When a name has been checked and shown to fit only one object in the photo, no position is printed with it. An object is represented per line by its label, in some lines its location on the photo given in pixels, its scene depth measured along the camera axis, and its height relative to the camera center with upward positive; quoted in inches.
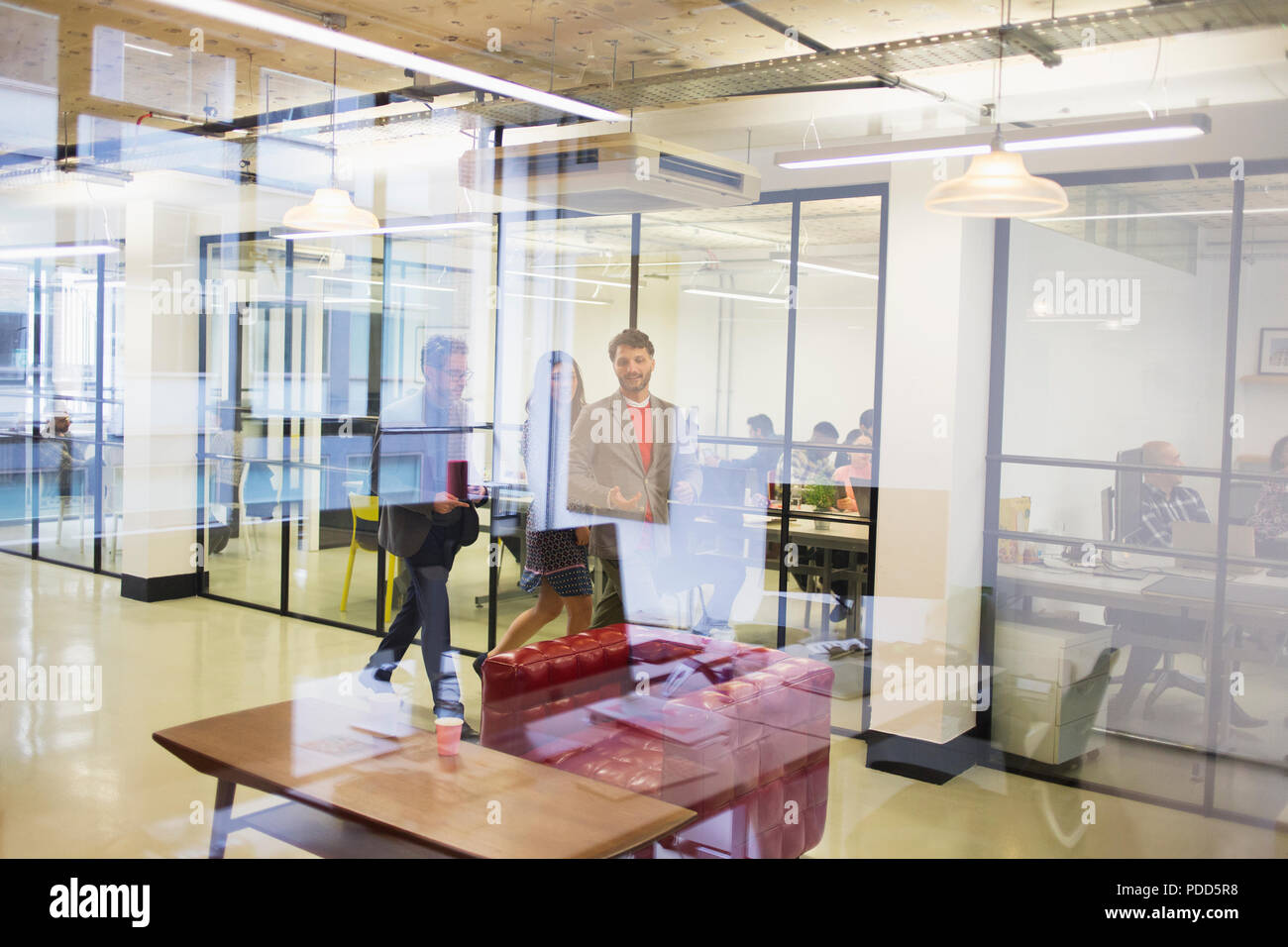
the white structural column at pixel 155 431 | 159.5 -2.8
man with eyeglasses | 185.8 -15.5
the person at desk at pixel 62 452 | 148.9 -5.7
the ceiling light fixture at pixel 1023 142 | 142.3 +43.9
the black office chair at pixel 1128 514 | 165.0 -11.2
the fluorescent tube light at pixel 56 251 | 138.2 +22.8
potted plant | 188.4 -11.3
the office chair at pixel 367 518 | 216.2 -20.3
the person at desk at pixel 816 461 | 188.1 -4.7
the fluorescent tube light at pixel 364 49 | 130.9 +56.8
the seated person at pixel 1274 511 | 153.8 -9.2
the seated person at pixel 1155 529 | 162.6 -13.3
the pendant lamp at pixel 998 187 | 131.9 +32.5
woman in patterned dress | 197.0 -15.8
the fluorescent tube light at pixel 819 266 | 183.9 +30.4
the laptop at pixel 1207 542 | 156.9 -14.5
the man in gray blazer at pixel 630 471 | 196.7 -7.8
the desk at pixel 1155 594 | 157.1 -24.3
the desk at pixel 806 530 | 185.5 -17.6
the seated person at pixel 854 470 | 183.6 -5.9
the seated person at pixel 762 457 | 193.3 -4.3
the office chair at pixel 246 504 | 220.8 -18.0
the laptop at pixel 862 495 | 183.8 -10.3
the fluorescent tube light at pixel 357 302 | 219.8 +25.5
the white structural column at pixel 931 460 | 172.9 -3.6
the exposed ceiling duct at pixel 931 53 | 139.3 +57.7
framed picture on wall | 154.0 +14.4
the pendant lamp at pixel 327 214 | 186.7 +37.8
